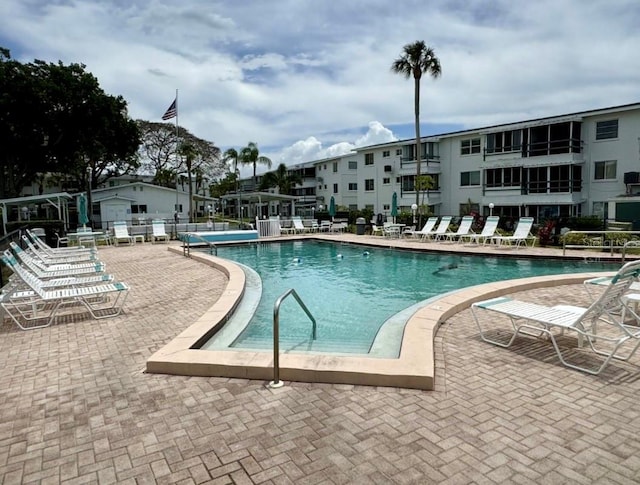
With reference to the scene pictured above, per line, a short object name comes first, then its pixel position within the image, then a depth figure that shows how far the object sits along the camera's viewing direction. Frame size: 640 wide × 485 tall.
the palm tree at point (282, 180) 53.28
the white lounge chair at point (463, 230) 19.00
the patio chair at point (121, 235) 20.56
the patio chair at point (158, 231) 22.05
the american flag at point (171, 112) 33.38
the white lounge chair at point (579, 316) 4.21
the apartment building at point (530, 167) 25.39
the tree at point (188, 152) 38.00
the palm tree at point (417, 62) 27.09
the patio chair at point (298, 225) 25.53
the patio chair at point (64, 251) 11.64
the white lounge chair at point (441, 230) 20.03
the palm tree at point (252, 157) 51.97
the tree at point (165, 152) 51.00
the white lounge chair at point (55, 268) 8.08
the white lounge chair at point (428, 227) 20.72
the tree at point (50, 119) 26.27
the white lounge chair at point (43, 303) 6.30
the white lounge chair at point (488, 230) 17.54
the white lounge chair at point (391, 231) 22.05
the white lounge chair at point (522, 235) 16.12
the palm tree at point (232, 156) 54.00
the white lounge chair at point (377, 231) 23.26
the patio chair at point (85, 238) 19.42
